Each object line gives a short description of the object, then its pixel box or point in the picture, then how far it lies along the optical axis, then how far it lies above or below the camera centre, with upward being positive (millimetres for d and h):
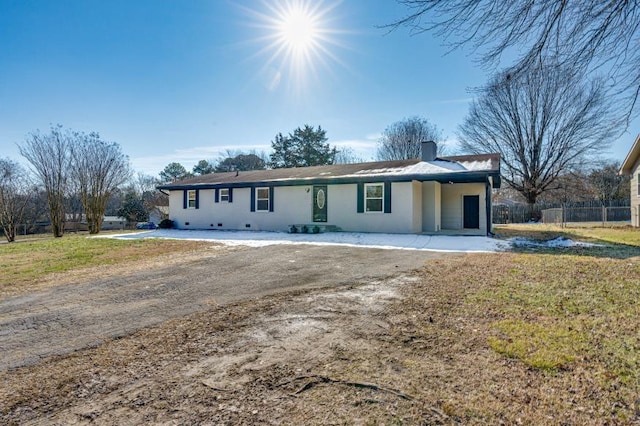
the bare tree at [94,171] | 19703 +2809
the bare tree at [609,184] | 32281 +3034
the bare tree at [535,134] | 25125 +6609
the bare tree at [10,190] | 20609 +1690
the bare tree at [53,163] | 18172 +3067
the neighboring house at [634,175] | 17578 +2153
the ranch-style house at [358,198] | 13195 +761
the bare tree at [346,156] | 40500 +7373
